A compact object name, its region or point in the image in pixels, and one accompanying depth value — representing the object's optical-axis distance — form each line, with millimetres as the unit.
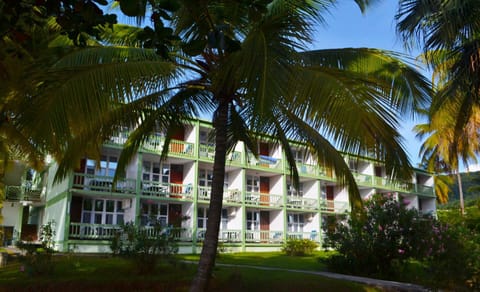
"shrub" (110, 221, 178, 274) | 12570
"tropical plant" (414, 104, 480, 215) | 13305
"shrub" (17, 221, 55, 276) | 11703
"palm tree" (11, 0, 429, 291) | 5930
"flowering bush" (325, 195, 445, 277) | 13883
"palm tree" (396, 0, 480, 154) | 9258
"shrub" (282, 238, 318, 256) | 24547
